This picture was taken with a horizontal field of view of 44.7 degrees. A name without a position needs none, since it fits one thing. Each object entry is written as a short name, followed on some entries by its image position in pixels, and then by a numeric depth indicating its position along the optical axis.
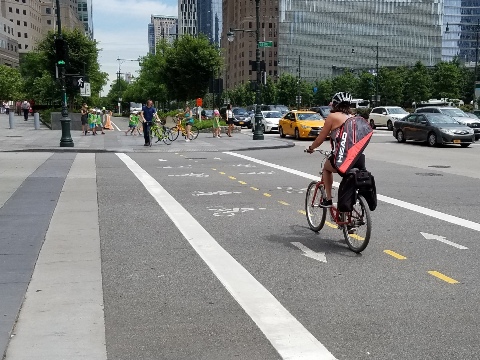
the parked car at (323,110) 45.38
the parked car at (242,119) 48.62
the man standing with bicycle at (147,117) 24.06
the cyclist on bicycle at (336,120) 6.96
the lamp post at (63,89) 22.61
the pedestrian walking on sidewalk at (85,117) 33.94
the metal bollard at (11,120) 39.69
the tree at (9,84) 99.97
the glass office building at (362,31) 149.62
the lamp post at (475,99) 52.19
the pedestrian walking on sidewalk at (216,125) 32.08
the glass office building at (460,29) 159.12
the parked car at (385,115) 41.91
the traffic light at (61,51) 22.55
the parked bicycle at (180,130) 29.33
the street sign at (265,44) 27.92
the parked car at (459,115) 29.52
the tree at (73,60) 46.10
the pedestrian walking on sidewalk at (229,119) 34.06
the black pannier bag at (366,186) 6.65
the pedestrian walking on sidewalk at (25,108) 53.02
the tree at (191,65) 56.75
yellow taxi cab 30.78
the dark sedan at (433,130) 24.08
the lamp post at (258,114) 28.52
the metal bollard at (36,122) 39.62
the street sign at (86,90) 33.50
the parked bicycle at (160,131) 26.38
